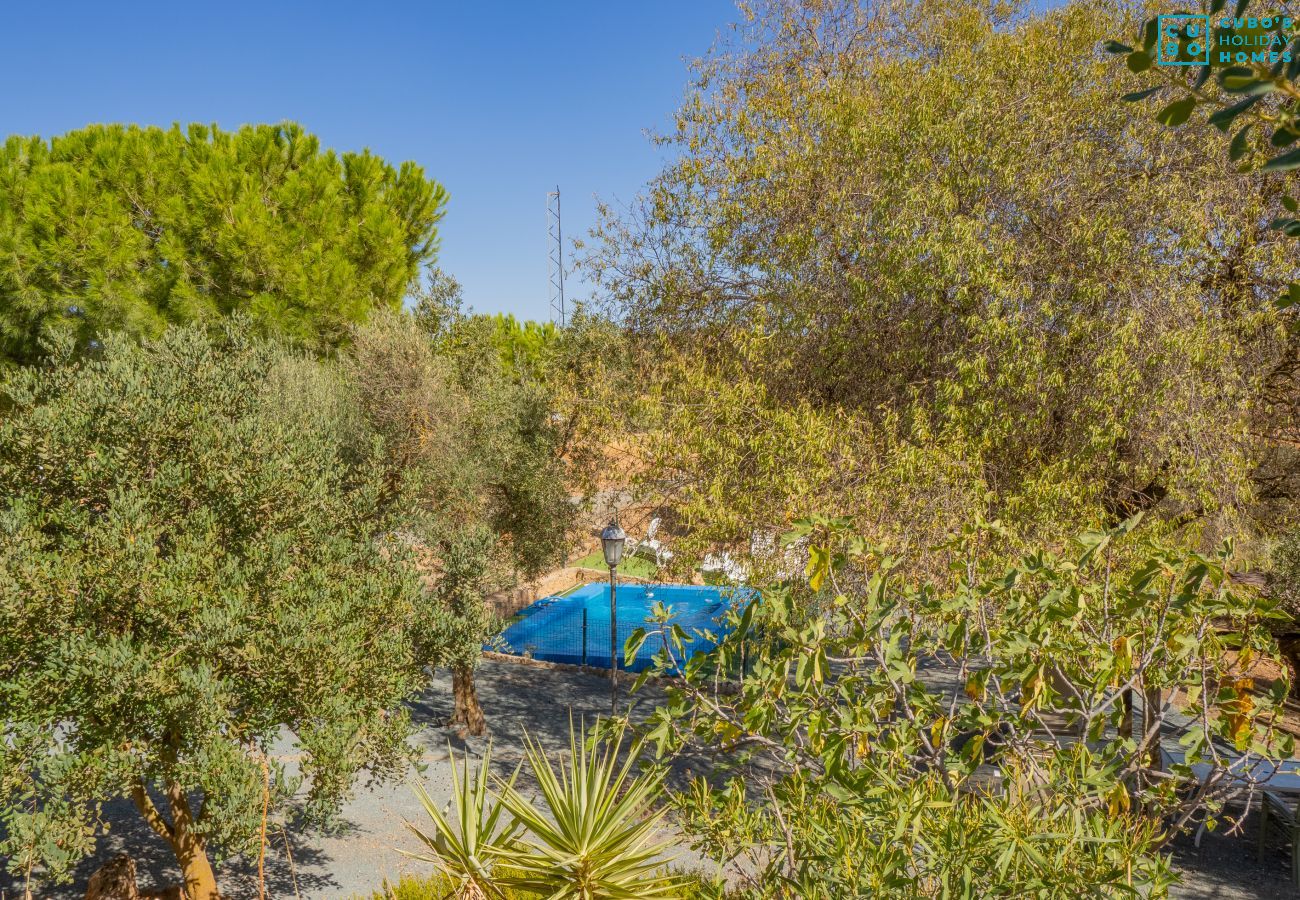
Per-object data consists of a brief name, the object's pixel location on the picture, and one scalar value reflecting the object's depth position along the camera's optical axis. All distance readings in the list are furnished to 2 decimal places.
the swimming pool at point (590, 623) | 20.50
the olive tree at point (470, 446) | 14.20
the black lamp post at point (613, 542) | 12.52
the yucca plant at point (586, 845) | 4.49
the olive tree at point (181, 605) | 5.74
